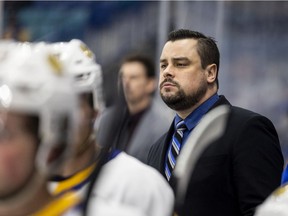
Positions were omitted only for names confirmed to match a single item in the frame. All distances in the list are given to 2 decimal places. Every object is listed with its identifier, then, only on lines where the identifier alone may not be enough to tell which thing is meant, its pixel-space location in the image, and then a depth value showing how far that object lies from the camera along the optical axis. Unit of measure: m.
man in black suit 6.60
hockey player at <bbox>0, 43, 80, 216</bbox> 3.38
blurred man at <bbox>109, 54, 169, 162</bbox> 8.99
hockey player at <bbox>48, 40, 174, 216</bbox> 4.34
